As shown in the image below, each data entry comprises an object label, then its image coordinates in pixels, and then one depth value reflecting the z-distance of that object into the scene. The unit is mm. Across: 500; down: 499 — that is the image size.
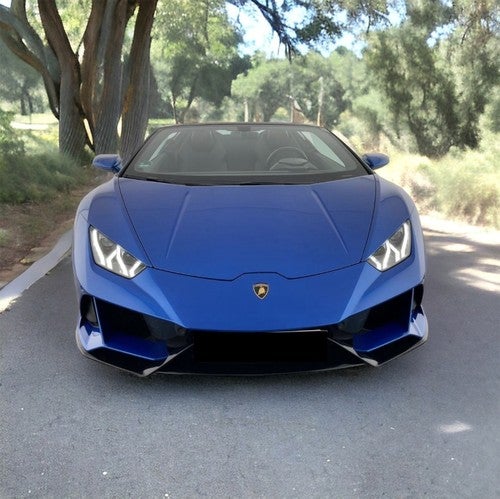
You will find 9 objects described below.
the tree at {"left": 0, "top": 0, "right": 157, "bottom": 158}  12836
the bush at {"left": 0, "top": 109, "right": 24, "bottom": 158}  9835
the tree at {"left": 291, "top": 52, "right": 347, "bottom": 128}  66575
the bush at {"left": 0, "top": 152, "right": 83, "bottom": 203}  8531
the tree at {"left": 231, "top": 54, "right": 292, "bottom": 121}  56938
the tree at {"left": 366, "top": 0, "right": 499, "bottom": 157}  19750
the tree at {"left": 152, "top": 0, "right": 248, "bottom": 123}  31525
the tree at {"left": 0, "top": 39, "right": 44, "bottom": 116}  32766
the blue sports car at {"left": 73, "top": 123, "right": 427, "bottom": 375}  2820
